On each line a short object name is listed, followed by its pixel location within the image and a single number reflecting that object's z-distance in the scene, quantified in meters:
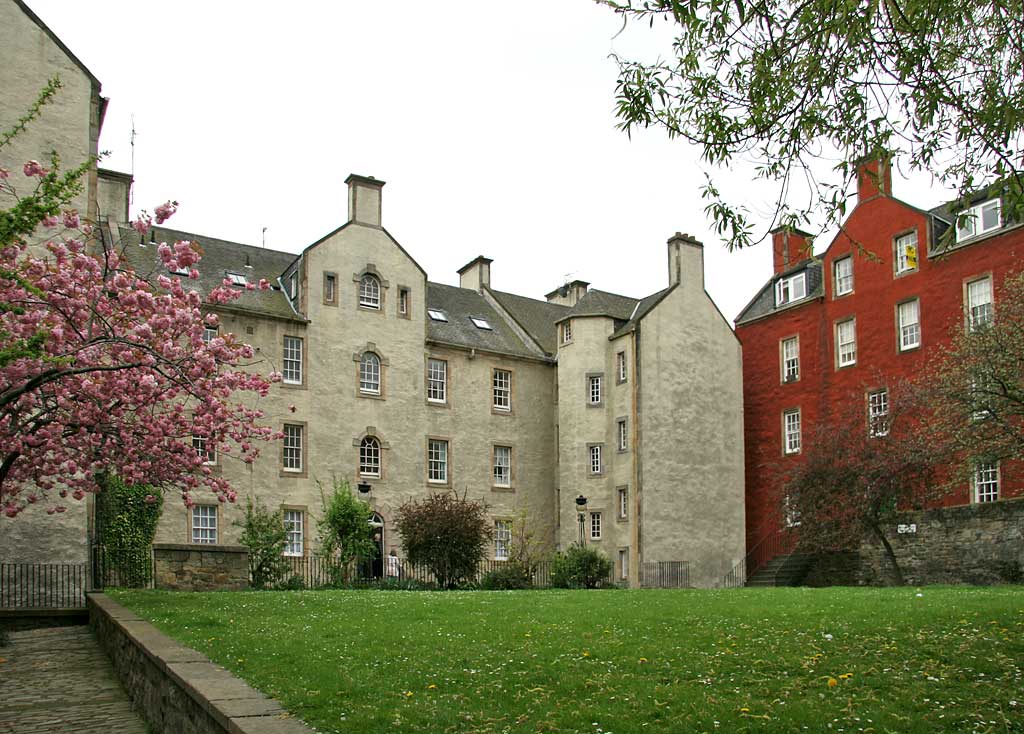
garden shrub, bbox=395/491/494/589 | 29.67
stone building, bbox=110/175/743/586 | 35.59
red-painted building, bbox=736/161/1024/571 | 32.94
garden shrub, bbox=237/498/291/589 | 29.05
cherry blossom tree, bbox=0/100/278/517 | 13.58
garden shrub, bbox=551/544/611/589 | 33.03
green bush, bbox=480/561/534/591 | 30.16
